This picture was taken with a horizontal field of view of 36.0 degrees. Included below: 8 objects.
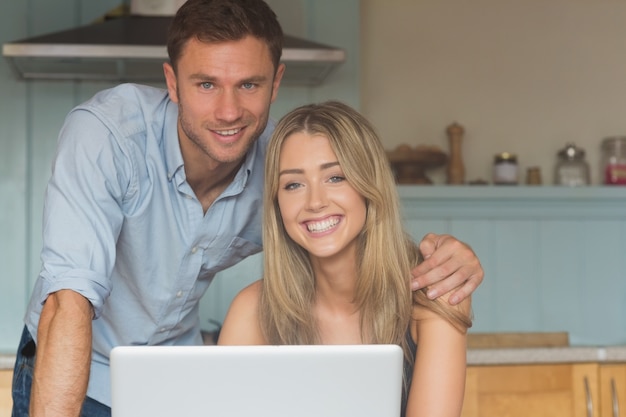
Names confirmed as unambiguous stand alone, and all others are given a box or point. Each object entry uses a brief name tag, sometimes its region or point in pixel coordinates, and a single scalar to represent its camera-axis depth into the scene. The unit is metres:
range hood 2.76
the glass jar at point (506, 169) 3.51
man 1.45
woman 1.79
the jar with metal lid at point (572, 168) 3.56
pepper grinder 3.52
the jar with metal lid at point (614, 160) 3.59
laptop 1.07
